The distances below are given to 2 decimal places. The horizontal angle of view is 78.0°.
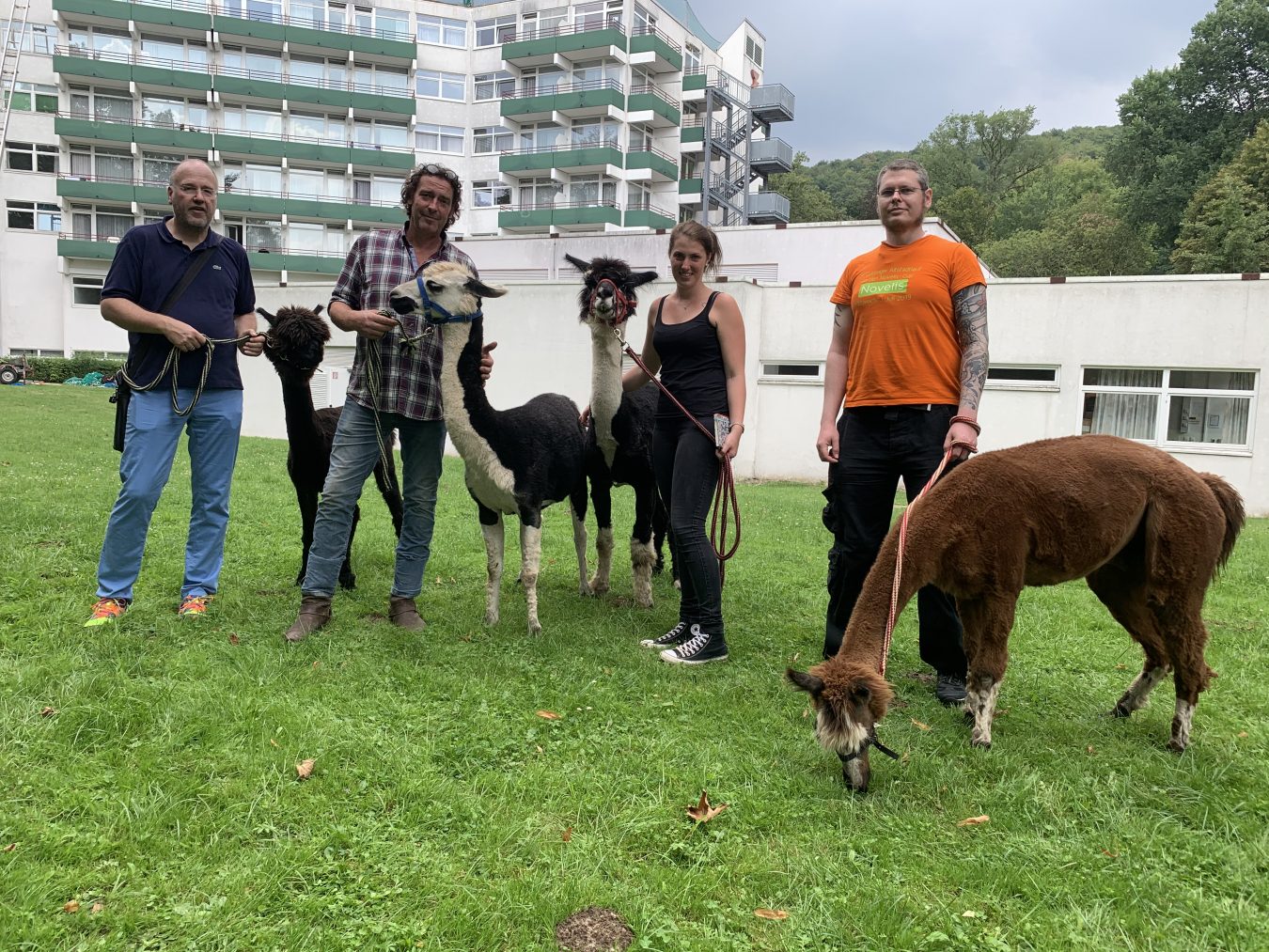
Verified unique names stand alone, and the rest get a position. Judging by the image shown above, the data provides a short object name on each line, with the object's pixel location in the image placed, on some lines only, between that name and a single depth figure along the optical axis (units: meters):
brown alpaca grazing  3.33
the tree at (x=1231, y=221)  33.47
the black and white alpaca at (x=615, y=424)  5.03
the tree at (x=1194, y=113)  41.47
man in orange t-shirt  3.74
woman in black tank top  4.49
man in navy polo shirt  4.36
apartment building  40.38
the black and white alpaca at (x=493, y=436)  4.42
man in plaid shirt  4.52
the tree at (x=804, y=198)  57.88
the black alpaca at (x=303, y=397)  5.08
